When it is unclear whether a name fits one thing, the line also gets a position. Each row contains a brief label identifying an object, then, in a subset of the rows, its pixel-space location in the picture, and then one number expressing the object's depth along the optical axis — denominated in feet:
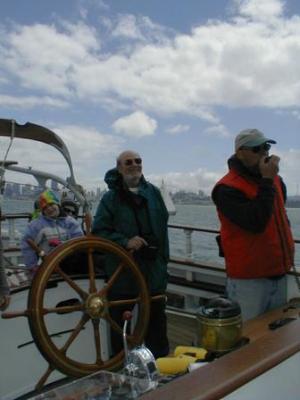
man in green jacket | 9.94
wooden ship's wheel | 7.52
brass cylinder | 6.56
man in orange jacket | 8.70
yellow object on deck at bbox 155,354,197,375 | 6.35
